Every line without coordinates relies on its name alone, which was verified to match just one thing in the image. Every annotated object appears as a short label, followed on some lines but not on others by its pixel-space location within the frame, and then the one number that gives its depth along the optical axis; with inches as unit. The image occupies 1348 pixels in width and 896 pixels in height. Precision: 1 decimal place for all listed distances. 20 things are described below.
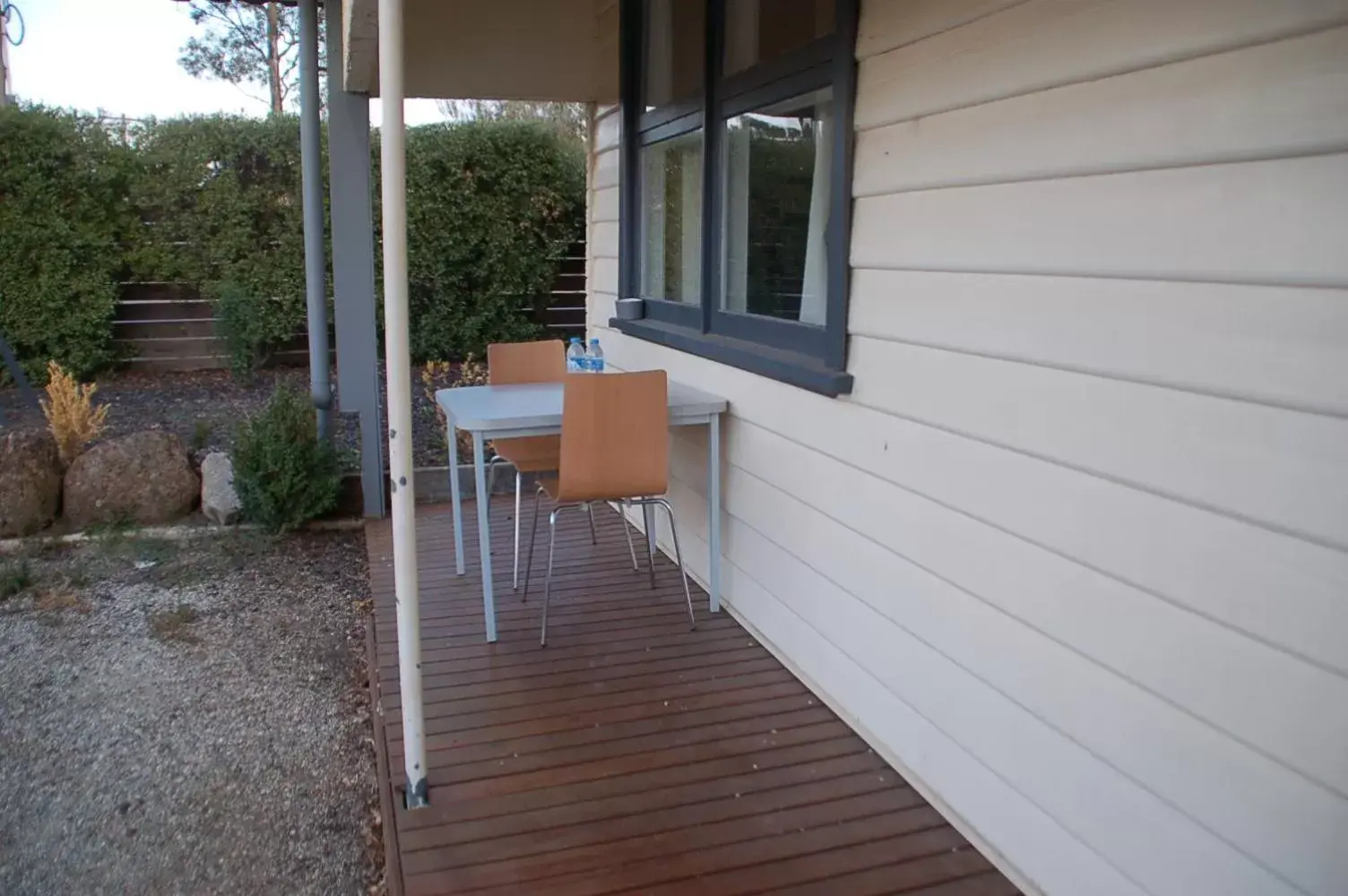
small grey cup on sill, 161.5
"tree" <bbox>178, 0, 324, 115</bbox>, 554.3
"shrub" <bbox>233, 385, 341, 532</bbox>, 167.8
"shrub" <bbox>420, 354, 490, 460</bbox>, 232.5
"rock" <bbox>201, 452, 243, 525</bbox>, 174.9
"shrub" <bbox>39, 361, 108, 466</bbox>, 178.1
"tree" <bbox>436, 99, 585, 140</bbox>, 493.7
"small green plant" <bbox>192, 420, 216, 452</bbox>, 196.7
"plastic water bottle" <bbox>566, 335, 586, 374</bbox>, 149.1
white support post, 73.0
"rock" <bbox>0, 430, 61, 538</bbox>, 165.6
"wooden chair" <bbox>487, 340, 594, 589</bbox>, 145.6
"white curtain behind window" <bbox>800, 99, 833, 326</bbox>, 101.8
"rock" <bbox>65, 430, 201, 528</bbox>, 171.9
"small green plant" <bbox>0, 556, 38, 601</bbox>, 146.3
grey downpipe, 167.0
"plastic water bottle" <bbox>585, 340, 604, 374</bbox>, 149.7
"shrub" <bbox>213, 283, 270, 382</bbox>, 282.8
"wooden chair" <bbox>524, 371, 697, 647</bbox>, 114.9
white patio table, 116.6
